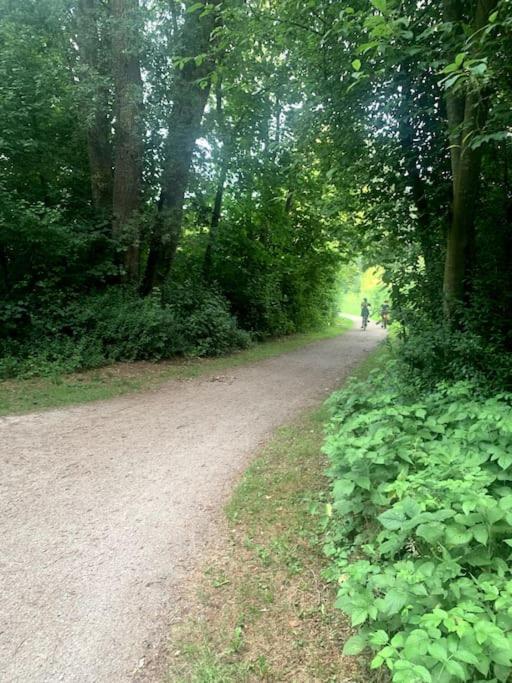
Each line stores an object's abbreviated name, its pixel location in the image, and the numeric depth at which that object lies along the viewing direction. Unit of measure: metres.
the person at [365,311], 20.53
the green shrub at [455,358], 4.48
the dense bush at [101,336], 7.42
